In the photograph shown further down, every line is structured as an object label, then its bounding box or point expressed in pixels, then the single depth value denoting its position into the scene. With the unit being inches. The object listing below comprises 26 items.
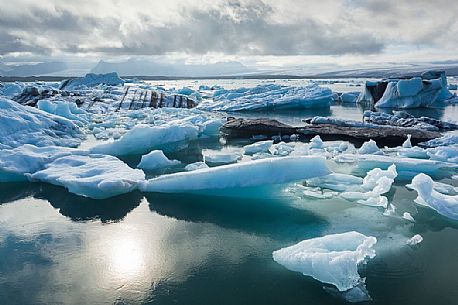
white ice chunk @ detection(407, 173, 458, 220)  223.6
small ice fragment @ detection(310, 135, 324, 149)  418.9
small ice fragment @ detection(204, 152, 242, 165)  358.9
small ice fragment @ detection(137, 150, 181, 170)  336.8
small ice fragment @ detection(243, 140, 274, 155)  410.3
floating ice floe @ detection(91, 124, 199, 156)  386.3
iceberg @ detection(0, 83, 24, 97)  936.0
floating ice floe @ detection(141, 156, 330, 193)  237.9
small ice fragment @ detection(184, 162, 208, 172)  322.0
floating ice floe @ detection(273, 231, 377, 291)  149.4
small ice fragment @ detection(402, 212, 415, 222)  217.4
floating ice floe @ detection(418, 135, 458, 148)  433.4
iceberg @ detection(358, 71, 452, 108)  943.7
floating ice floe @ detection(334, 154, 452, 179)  317.7
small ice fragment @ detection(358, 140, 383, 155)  382.9
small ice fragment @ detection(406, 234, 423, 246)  187.9
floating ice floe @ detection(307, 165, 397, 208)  244.8
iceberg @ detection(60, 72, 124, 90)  1396.4
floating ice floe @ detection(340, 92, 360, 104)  1168.2
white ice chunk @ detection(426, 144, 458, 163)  352.5
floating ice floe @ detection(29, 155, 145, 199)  249.6
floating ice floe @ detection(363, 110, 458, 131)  600.1
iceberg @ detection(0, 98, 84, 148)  376.8
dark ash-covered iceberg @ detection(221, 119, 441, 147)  495.5
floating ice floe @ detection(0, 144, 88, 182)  294.0
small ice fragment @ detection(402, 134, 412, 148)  414.6
